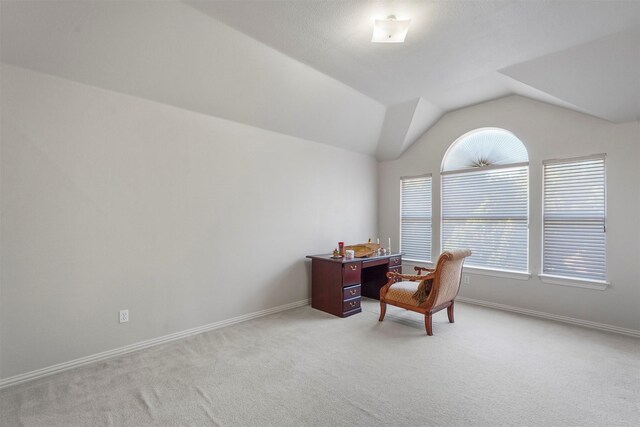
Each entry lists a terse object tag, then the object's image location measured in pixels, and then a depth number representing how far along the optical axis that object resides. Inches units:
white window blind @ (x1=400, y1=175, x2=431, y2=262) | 205.3
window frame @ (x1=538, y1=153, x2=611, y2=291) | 140.6
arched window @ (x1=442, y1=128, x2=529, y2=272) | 166.6
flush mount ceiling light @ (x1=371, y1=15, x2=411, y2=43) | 97.4
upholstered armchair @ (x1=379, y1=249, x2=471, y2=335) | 127.9
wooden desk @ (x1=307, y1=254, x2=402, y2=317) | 155.0
